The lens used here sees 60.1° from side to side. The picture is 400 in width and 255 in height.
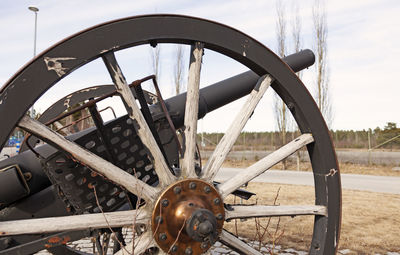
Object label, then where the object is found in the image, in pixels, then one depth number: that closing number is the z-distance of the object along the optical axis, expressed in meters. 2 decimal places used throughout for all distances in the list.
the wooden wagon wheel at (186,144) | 1.67
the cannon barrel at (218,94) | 2.81
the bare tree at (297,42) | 13.29
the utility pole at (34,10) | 15.23
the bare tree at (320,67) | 13.19
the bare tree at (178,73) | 16.21
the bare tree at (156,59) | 16.02
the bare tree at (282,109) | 13.41
